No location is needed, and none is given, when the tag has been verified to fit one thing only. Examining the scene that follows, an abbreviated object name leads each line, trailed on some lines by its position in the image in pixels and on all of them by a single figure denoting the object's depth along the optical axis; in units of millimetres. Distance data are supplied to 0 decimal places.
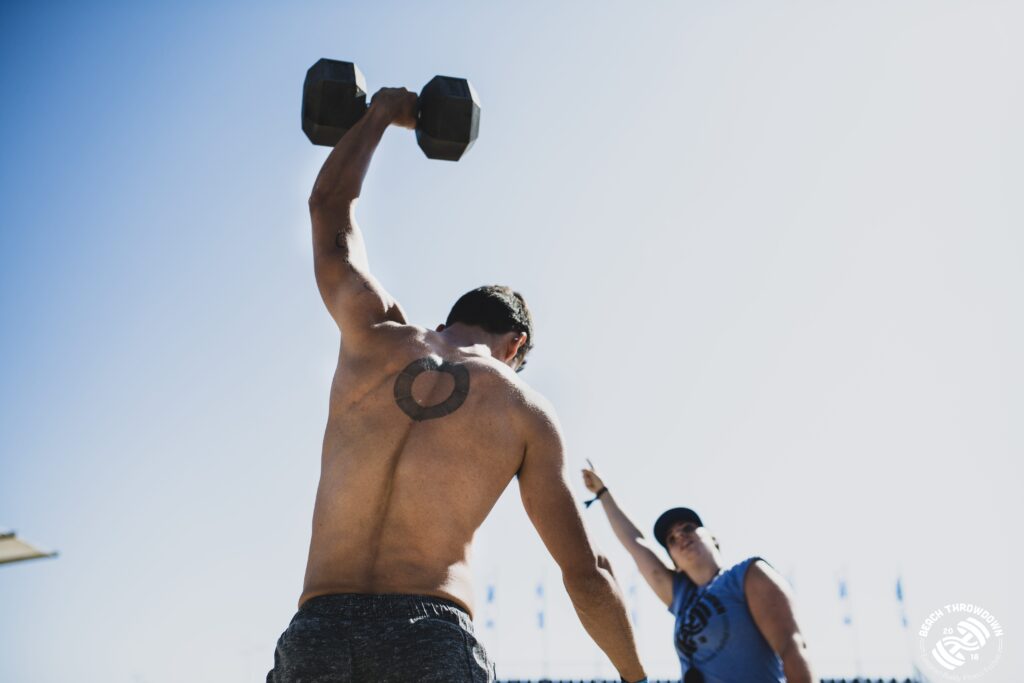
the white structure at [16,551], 5620
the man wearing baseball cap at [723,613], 3059
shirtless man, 1558
